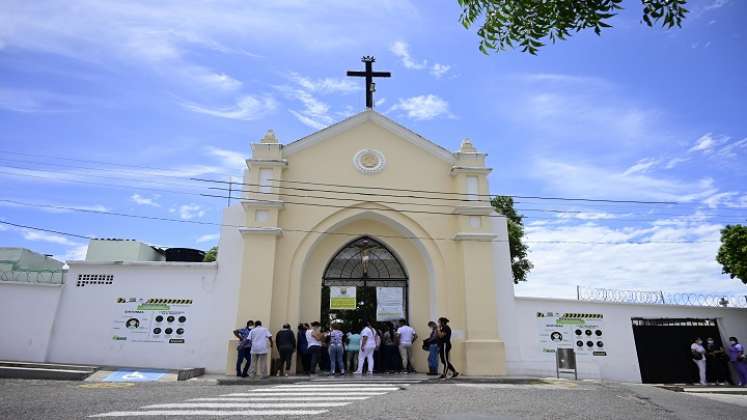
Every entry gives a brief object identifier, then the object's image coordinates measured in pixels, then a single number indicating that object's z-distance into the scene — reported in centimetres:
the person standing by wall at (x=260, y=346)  1165
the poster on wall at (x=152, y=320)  1284
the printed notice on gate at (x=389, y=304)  1436
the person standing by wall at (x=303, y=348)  1281
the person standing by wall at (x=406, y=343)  1295
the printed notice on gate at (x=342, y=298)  1435
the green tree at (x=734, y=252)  1448
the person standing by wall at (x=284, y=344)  1191
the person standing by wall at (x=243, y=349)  1168
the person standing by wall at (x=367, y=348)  1234
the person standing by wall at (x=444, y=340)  1131
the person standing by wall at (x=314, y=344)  1233
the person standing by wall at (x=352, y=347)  1284
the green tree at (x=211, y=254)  2921
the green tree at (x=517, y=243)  2614
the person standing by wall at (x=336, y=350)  1228
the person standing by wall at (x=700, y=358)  1339
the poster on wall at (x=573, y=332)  1353
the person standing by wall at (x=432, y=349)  1183
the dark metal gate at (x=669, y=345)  1359
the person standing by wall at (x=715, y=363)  1368
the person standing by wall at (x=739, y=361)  1323
